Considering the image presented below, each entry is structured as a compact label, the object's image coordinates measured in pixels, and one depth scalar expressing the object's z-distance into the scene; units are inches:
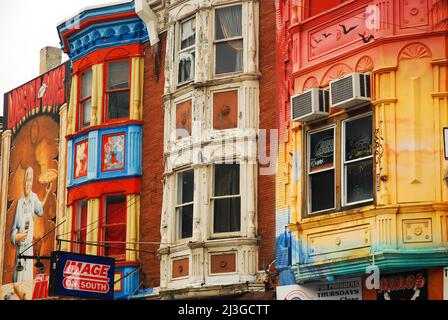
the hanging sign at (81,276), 1006.4
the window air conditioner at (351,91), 831.1
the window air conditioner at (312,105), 872.9
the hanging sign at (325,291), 856.3
